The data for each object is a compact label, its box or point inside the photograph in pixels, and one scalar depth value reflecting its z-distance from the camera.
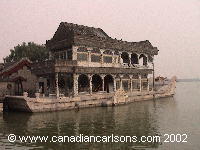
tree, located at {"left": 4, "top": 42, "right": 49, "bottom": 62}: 55.69
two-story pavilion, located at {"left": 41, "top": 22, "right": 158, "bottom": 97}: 31.78
